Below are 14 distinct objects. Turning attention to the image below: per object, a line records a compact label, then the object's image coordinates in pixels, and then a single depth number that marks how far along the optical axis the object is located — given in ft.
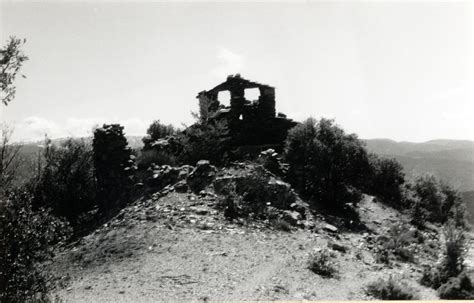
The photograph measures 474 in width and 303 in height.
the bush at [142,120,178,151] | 87.04
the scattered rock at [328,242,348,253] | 39.01
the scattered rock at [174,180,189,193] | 49.88
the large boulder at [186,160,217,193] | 50.78
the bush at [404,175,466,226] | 62.69
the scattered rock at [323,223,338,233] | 45.29
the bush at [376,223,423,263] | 38.75
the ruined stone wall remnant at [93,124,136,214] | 58.90
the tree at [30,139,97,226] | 61.87
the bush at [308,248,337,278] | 32.20
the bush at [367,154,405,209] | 68.23
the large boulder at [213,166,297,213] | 48.57
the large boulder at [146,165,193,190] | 53.62
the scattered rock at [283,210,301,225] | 44.91
